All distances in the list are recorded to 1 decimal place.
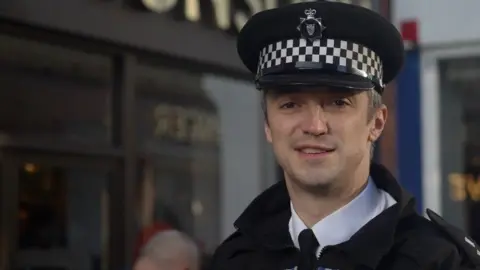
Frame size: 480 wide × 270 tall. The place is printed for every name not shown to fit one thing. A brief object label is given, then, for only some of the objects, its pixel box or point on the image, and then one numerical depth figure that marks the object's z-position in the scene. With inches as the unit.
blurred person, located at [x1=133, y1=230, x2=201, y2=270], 97.5
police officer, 72.8
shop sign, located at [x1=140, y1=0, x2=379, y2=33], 181.2
